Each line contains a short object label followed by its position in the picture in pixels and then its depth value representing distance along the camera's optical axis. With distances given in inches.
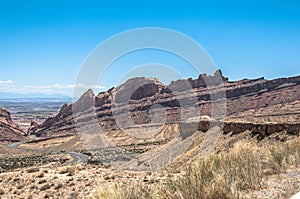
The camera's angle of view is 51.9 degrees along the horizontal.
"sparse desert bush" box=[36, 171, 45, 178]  952.1
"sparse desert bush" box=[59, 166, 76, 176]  936.5
